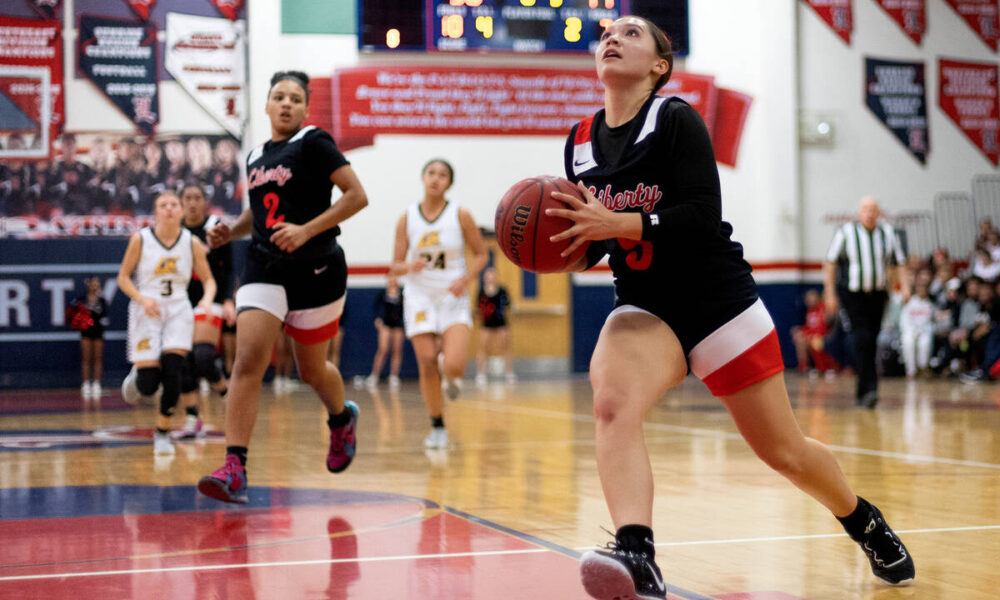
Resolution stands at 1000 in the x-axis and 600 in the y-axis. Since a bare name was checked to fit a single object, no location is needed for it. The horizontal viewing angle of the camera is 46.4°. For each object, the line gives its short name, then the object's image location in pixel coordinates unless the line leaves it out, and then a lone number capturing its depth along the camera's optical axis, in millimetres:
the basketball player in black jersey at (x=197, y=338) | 8328
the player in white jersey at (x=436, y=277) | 7414
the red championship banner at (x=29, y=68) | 15938
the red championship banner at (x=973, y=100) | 19375
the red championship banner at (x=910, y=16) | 19188
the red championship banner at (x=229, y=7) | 16750
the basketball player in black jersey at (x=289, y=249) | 4887
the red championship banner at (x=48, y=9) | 16030
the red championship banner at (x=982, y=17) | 19500
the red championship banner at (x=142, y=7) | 16406
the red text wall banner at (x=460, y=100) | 17203
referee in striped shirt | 10023
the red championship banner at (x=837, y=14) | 18906
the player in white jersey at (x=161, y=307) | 7250
